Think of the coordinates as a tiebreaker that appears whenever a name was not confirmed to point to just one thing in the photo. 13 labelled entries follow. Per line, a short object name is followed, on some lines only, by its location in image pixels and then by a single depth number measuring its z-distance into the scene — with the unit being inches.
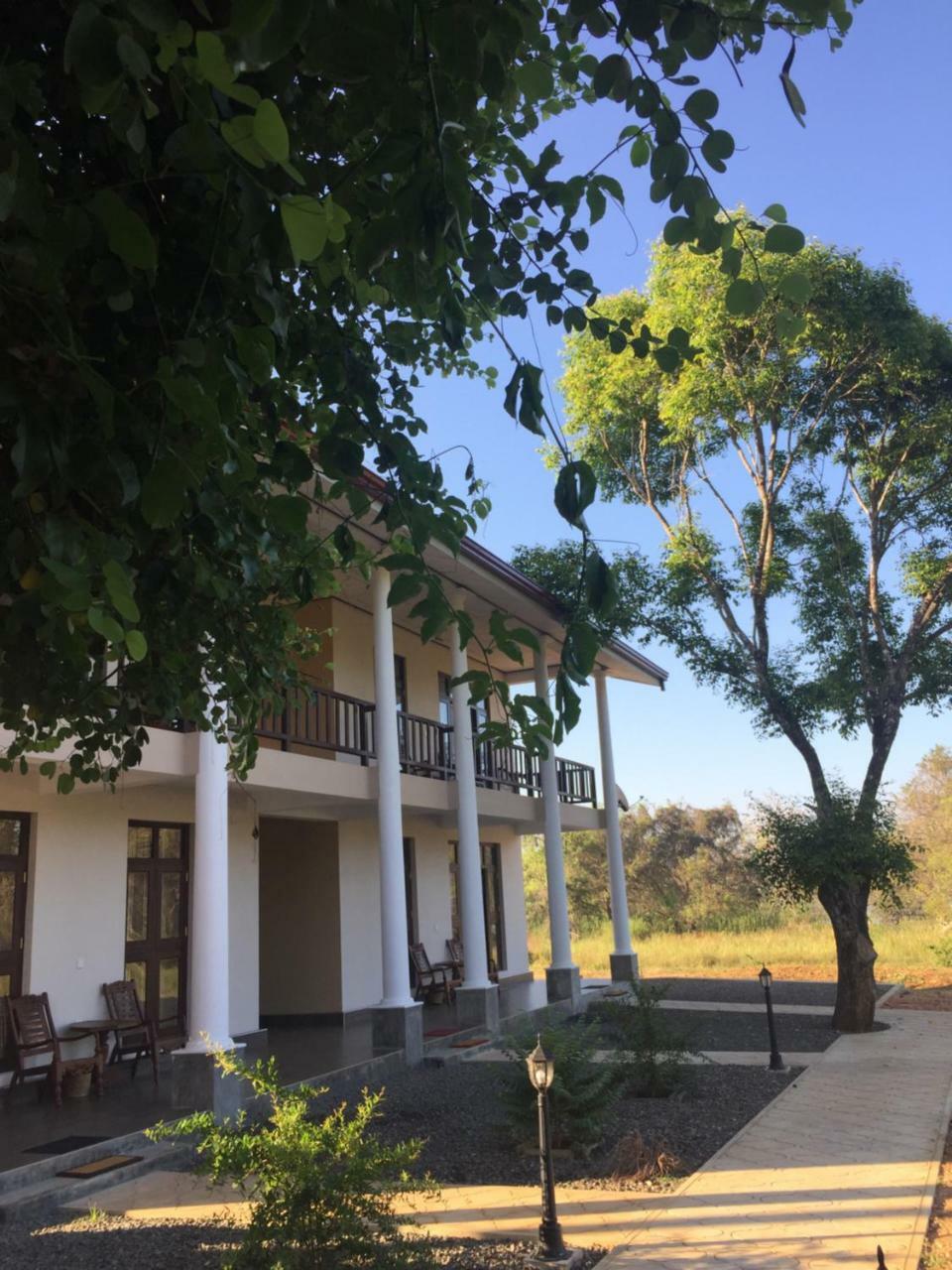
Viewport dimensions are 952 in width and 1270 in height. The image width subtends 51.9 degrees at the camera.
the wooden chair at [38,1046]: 350.6
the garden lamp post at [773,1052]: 412.0
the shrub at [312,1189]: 173.3
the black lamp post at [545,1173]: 197.5
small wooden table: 374.3
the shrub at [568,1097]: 284.5
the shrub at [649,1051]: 359.3
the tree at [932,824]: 1423.5
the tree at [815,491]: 541.3
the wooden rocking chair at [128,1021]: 396.8
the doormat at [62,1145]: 276.7
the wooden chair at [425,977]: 617.9
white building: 382.6
